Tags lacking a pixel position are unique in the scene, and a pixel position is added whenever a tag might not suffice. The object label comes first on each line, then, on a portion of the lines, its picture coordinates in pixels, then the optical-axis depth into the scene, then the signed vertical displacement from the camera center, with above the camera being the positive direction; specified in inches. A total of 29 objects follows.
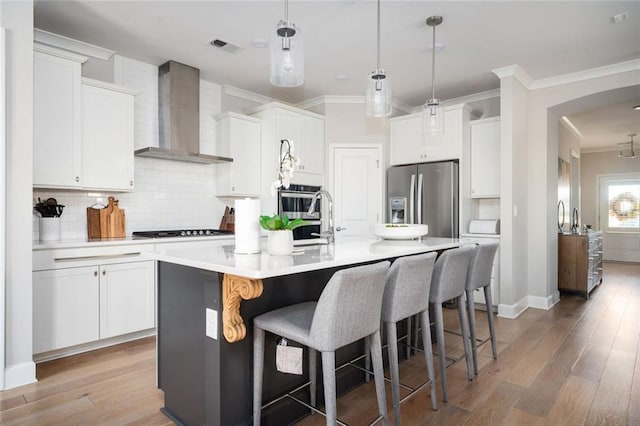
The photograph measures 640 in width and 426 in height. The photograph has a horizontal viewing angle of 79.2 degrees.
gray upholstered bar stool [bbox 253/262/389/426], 63.5 -20.0
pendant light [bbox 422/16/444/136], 133.8 +32.9
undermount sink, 111.4 -9.0
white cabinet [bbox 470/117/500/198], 181.8 +26.0
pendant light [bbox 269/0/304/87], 84.0 +35.2
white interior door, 207.5 +13.7
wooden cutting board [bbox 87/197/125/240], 144.5 -3.4
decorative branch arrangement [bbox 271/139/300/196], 84.9 +10.1
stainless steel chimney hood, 161.2 +43.0
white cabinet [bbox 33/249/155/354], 114.3 -27.2
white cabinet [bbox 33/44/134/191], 122.4 +29.1
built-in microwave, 189.0 +3.7
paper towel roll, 82.3 -3.3
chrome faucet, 106.9 -5.6
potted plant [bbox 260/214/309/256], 82.7 -5.0
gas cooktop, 153.3 -8.6
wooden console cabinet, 207.0 -27.8
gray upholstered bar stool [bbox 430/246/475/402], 93.1 -18.0
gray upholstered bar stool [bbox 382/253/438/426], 78.7 -17.4
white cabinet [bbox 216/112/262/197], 178.2 +27.9
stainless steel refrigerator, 185.5 +8.2
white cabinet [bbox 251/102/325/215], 185.6 +35.8
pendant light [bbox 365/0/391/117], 110.8 +34.4
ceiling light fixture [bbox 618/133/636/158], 309.0 +51.6
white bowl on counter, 115.2 -5.6
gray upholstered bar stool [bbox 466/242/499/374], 109.2 -19.4
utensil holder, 126.8 -5.0
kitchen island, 69.3 -21.6
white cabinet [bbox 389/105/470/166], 187.5 +37.2
